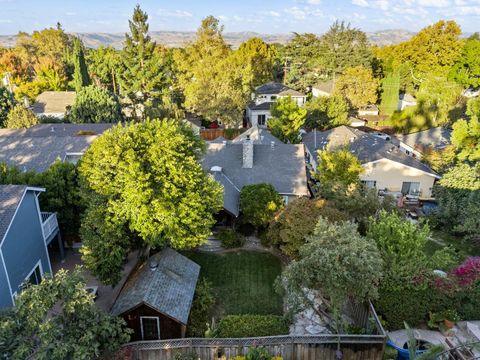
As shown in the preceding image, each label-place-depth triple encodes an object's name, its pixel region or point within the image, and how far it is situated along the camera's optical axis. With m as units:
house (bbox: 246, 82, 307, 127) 51.62
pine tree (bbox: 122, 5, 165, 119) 48.50
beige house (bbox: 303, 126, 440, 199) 29.06
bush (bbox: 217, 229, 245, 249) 22.36
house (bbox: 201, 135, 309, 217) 24.88
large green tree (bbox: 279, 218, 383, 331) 12.62
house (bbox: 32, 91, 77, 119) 48.09
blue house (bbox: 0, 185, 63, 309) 13.86
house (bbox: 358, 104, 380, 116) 57.56
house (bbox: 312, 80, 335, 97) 60.28
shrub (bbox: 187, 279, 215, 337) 15.24
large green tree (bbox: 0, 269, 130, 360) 9.55
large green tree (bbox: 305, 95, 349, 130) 46.09
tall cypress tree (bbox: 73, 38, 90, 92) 51.88
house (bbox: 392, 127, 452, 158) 35.50
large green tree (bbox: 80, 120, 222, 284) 15.57
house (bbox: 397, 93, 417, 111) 61.36
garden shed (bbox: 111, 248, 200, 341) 13.74
